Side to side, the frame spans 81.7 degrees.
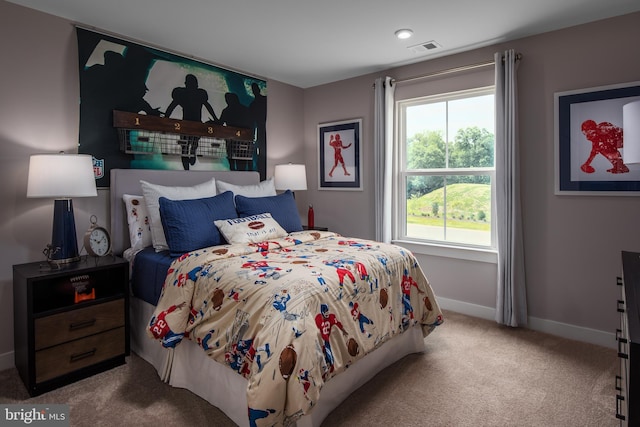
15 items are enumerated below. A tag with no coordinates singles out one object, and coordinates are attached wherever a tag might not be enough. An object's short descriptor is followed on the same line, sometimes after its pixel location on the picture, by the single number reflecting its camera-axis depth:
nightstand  2.15
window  3.40
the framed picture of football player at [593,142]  2.65
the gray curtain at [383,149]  3.81
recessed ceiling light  2.91
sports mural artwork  2.83
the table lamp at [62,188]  2.27
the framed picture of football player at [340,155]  4.16
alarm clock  2.58
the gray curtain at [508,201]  3.03
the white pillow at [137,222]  2.81
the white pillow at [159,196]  2.70
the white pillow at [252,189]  3.29
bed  1.59
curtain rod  3.17
